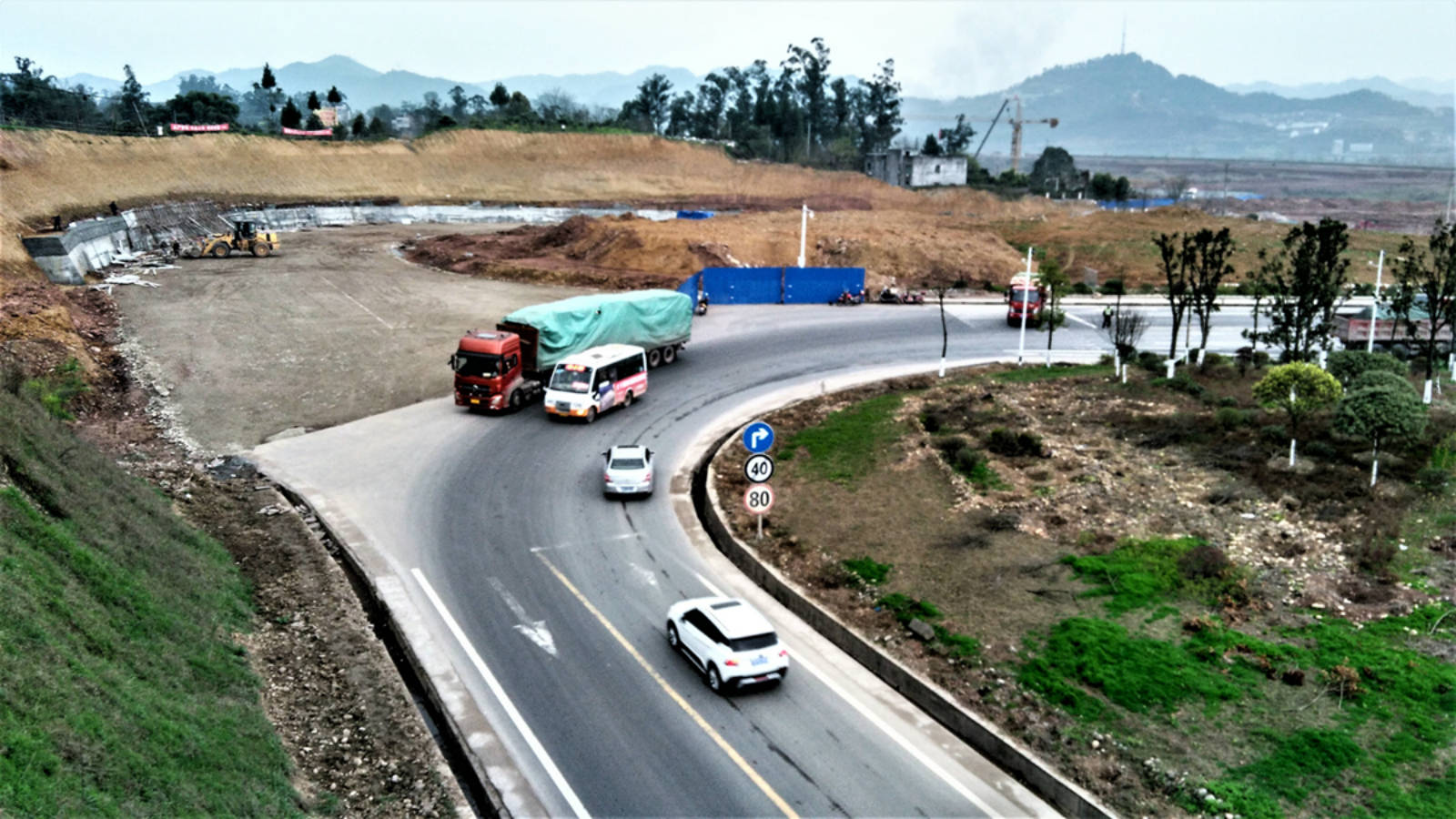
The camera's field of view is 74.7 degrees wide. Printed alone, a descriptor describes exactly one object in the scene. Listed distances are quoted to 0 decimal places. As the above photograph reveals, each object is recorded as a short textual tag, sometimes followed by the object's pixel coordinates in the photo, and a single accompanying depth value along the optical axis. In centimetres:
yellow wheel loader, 5853
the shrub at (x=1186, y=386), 3142
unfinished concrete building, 12494
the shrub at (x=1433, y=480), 2197
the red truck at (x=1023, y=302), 4634
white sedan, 2505
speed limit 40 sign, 2145
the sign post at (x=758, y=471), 2134
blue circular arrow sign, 2200
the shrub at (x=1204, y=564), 1898
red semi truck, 3134
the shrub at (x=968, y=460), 2564
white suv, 1623
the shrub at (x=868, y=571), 2009
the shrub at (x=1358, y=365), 2895
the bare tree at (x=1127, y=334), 3471
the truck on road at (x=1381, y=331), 3956
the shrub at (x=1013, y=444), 2670
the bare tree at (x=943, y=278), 5731
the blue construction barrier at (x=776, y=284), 5034
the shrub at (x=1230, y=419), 2730
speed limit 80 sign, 2130
